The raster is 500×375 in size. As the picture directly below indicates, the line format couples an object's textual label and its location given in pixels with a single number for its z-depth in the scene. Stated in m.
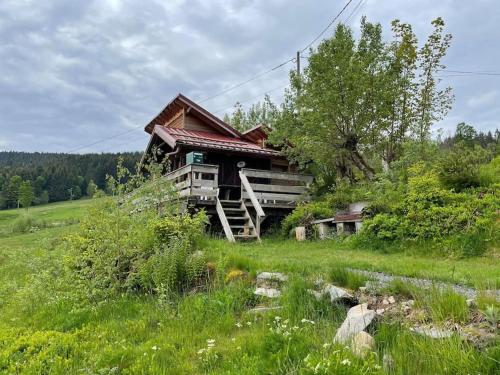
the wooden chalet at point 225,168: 13.21
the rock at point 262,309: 4.88
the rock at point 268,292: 5.36
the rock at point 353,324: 3.68
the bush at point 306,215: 12.55
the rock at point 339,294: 4.58
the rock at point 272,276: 5.70
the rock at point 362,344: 3.30
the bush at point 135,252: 6.47
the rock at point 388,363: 3.12
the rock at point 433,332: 3.30
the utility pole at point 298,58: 24.66
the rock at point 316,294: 4.80
